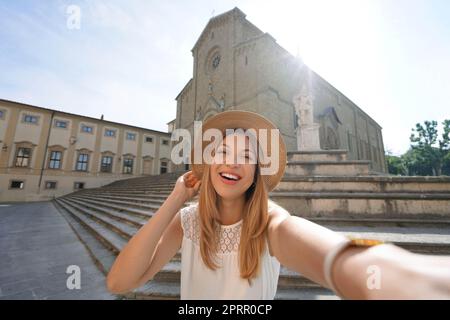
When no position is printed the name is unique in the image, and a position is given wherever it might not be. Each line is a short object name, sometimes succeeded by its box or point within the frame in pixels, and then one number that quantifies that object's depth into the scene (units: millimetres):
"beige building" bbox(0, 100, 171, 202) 18203
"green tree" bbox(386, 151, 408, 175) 40738
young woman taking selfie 649
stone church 14875
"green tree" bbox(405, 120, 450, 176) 34250
